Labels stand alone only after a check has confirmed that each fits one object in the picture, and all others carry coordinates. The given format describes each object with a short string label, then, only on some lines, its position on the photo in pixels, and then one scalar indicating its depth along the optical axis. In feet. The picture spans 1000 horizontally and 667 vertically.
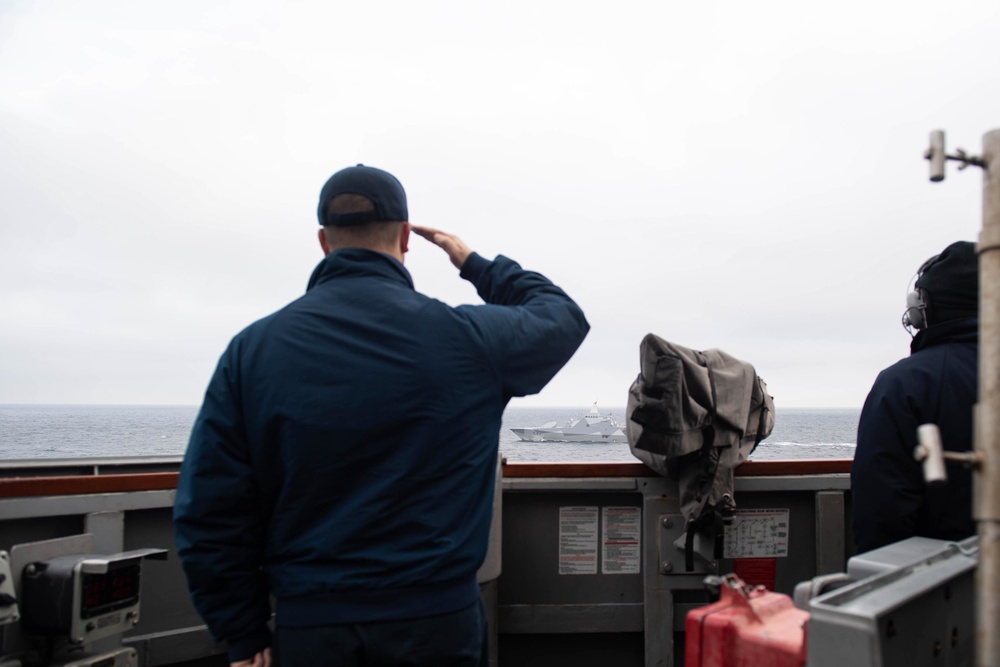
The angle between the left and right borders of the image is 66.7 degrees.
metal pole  3.21
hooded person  7.20
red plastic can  4.07
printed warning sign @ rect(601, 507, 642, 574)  11.03
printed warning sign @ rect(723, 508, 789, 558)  10.94
